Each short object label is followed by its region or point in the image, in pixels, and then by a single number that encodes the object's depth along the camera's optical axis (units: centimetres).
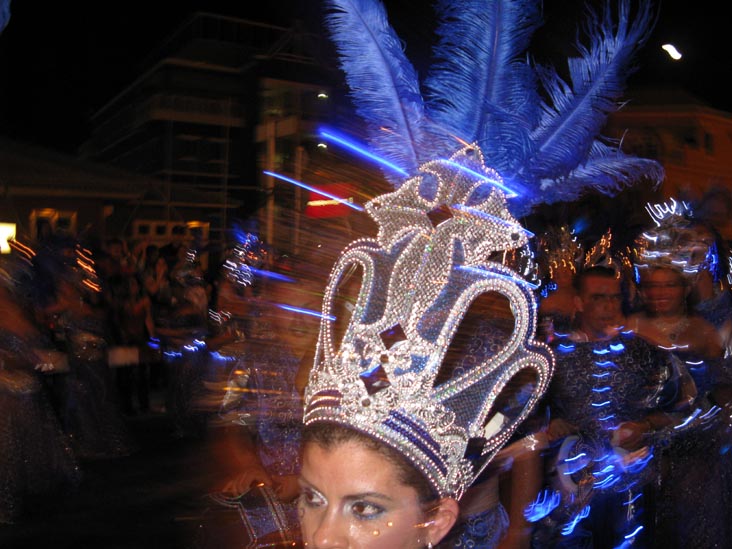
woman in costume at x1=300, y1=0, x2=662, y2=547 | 197
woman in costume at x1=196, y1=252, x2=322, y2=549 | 292
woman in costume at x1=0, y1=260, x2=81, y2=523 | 599
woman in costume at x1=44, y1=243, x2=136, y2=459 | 761
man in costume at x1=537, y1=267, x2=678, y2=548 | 361
